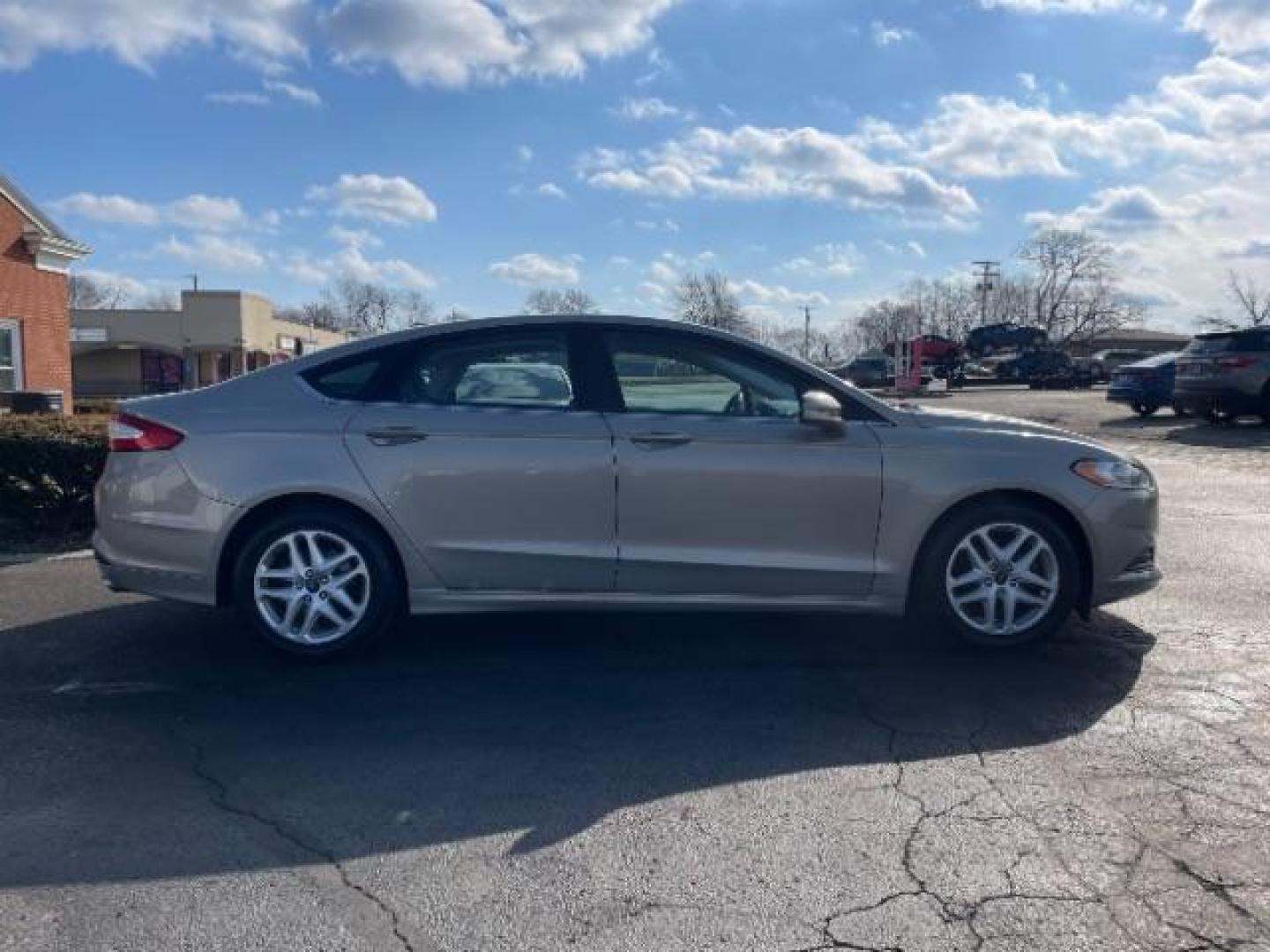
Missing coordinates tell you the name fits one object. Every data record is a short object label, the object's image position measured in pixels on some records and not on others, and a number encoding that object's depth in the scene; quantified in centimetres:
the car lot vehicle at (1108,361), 4725
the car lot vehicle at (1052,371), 4597
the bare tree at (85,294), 9619
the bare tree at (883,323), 10056
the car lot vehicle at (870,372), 4225
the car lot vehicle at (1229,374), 1839
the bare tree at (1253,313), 7349
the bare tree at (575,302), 6232
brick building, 2139
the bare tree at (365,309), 10094
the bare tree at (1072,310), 9412
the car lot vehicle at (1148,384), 2319
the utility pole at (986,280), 9212
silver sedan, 493
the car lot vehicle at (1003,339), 5359
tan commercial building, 5625
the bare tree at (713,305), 7694
